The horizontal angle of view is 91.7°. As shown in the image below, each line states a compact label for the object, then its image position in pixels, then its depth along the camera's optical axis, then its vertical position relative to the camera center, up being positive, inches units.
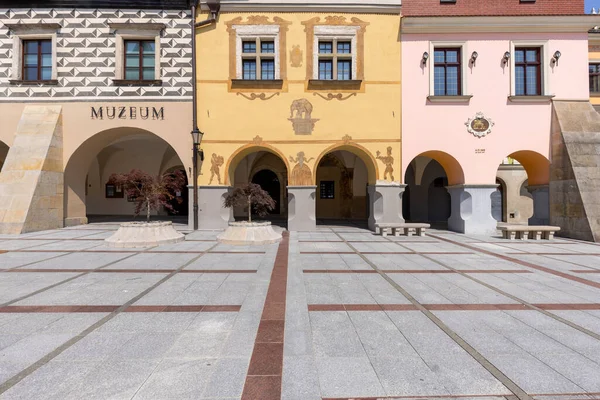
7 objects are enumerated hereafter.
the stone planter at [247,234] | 356.2 -40.0
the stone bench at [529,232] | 414.9 -43.6
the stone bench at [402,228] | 445.5 -40.8
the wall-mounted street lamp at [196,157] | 466.6 +76.1
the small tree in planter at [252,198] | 367.9 +5.7
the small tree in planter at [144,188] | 343.3 +17.7
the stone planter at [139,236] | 334.0 -38.8
